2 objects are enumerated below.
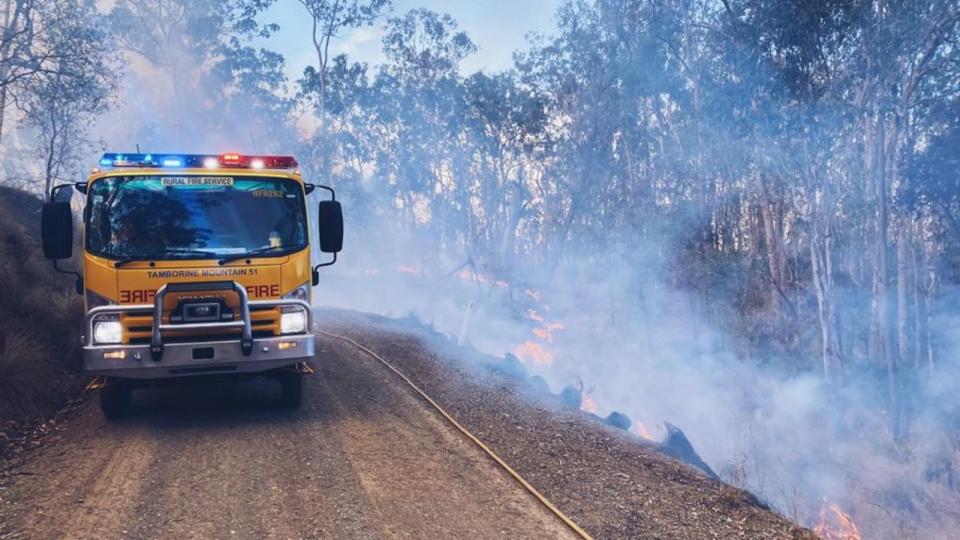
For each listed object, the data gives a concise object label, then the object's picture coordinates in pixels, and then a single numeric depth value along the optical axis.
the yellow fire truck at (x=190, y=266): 6.58
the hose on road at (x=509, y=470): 5.50
